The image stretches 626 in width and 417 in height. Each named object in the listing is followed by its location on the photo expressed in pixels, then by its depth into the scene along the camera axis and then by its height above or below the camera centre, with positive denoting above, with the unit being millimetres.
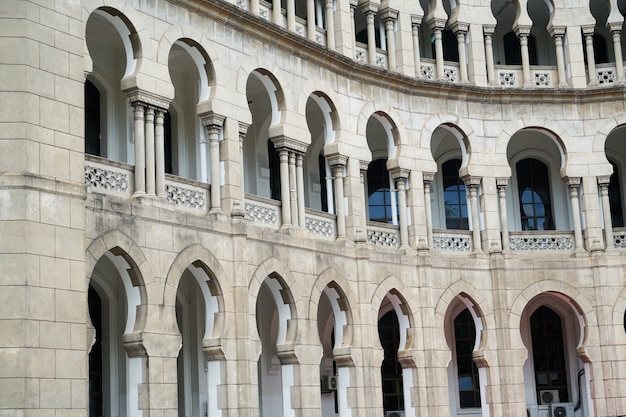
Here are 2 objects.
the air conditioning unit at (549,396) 31000 +583
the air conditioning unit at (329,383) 29000 +1168
